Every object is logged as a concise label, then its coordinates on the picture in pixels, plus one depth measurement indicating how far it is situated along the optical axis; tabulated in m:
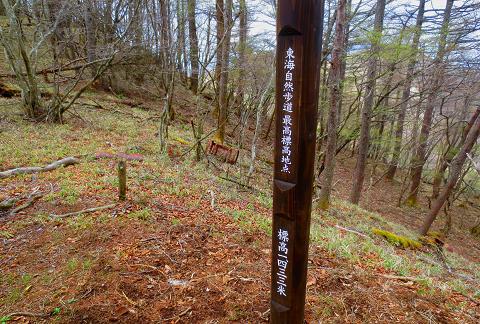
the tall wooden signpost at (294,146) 1.78
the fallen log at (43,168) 6.07
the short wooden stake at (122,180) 4.82
